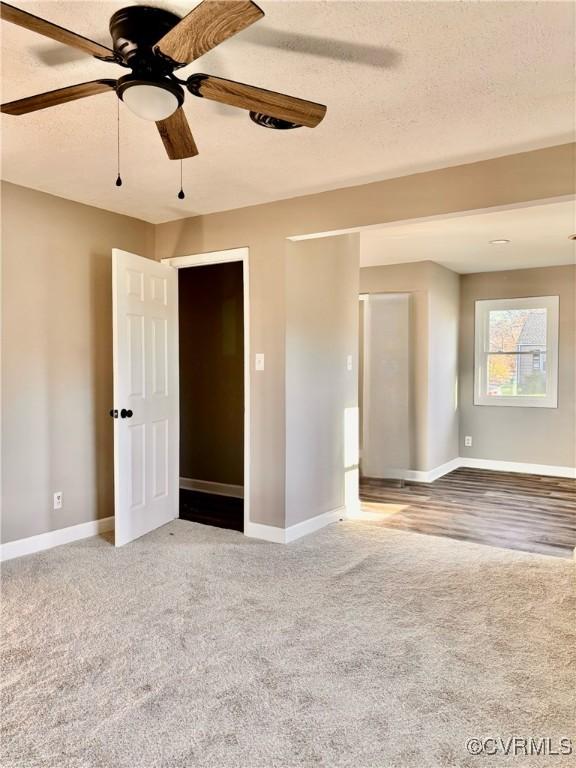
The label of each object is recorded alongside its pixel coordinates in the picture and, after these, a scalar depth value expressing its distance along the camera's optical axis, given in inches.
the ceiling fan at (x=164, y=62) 57.5
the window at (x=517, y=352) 253.3
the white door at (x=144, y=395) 151.1
